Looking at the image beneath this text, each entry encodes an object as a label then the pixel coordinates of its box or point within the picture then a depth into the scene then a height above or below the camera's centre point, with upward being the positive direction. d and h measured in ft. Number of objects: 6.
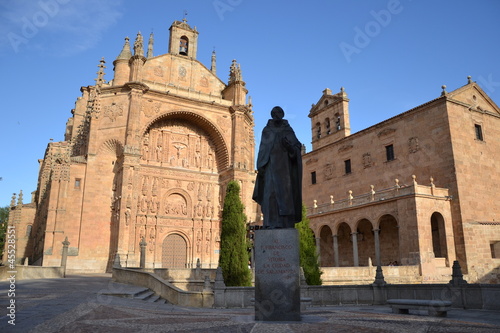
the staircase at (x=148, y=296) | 43.69 -4.71
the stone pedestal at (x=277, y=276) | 21.58 -1.11
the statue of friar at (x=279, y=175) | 23.94 +5.10
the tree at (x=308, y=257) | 56.39 -0.13
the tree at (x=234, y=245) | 58.85 +1.71
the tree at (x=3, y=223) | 161.17 +14.68
